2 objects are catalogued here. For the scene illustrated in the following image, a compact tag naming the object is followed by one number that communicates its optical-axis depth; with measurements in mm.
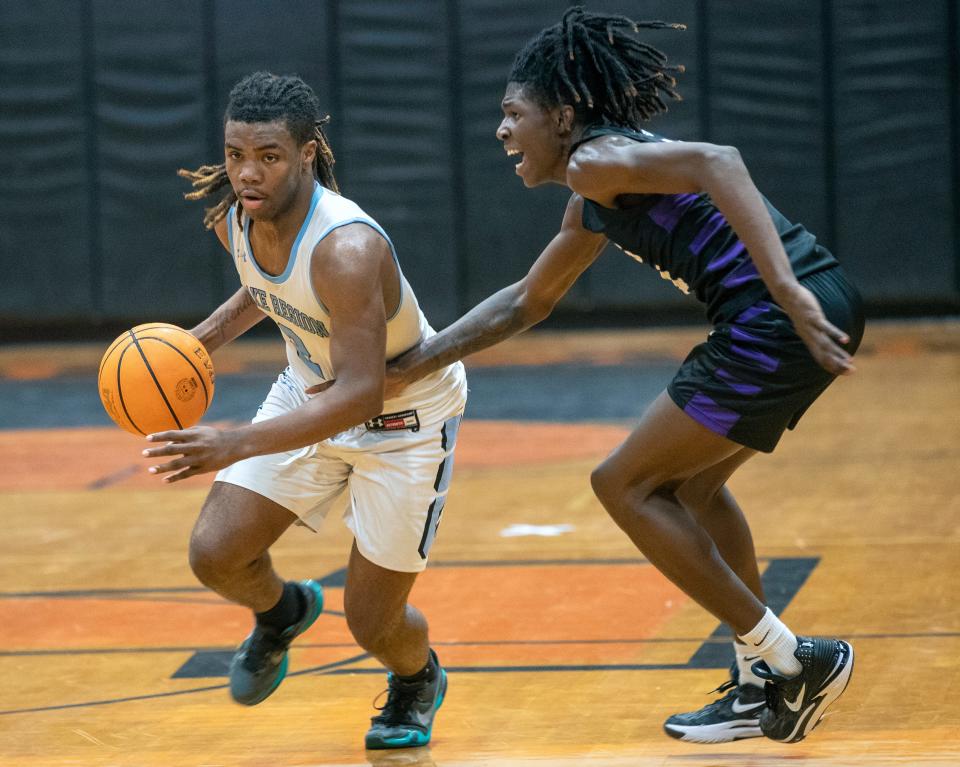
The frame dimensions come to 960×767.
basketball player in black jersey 6965
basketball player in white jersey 7254
